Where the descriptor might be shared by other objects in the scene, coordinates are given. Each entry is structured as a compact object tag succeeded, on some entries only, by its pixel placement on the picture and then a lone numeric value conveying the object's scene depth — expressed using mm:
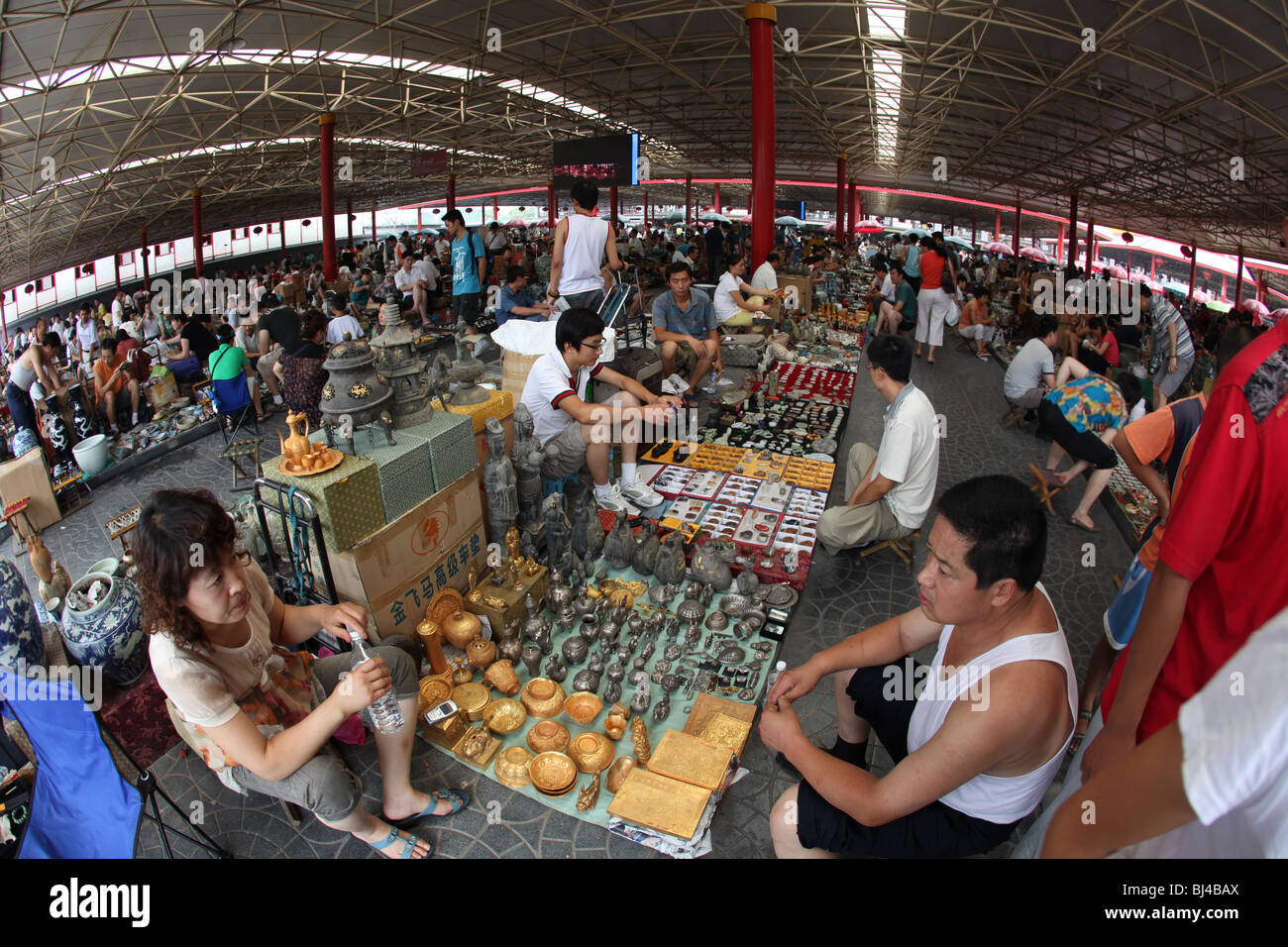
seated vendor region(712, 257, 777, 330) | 8148
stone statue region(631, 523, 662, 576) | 3787
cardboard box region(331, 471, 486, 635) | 2902
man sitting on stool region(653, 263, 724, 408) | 6445
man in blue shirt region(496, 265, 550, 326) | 7570
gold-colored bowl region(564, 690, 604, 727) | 2873
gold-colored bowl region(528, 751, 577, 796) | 2502
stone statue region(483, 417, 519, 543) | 3639
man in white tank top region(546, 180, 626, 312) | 5652
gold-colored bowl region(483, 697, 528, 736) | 2812
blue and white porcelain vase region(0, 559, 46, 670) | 2139
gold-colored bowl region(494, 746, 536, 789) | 2576
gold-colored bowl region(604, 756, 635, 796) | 2537
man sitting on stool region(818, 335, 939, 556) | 3537
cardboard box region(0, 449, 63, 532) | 4441
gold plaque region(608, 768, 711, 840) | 2303
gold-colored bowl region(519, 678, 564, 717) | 2865
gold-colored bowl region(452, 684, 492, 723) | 2851
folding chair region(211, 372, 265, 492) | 5395
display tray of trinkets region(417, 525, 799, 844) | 2549
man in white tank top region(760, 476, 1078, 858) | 1564
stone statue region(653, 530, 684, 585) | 3682
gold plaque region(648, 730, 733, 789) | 2463
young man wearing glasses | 3998
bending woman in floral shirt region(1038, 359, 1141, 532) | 4492
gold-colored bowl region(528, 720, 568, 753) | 2689
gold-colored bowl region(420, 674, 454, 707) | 2896
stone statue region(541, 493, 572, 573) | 3770
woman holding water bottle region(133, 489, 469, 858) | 1828
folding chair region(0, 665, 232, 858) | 1831
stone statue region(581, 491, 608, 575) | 3902
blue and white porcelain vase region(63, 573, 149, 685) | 2416
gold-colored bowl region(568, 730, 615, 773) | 2578
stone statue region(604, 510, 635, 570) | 3863
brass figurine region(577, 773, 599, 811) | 2449
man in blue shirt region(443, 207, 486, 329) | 8719
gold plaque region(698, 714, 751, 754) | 2654
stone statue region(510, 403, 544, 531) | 3893
